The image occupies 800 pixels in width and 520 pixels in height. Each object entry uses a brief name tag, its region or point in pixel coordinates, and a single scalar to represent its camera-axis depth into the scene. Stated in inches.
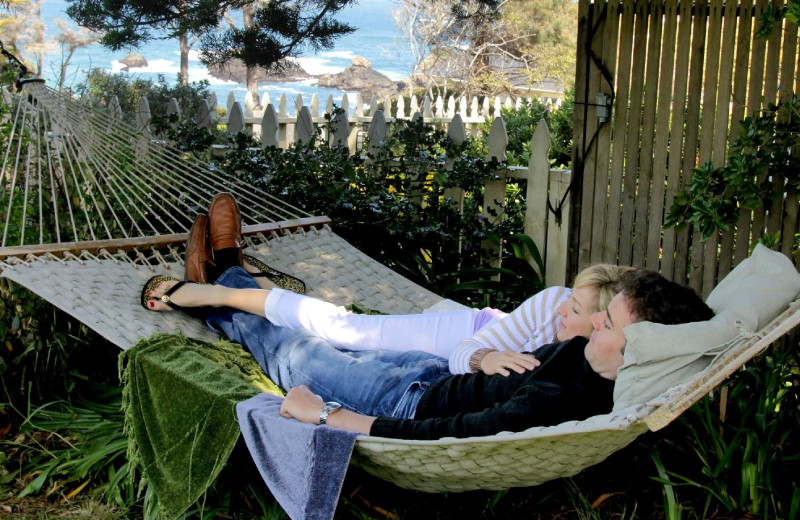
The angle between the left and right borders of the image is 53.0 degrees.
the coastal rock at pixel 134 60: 1231.5
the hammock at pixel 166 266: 61.3
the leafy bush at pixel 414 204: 144.6
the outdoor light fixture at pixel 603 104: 126.2
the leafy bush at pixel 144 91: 286.2
